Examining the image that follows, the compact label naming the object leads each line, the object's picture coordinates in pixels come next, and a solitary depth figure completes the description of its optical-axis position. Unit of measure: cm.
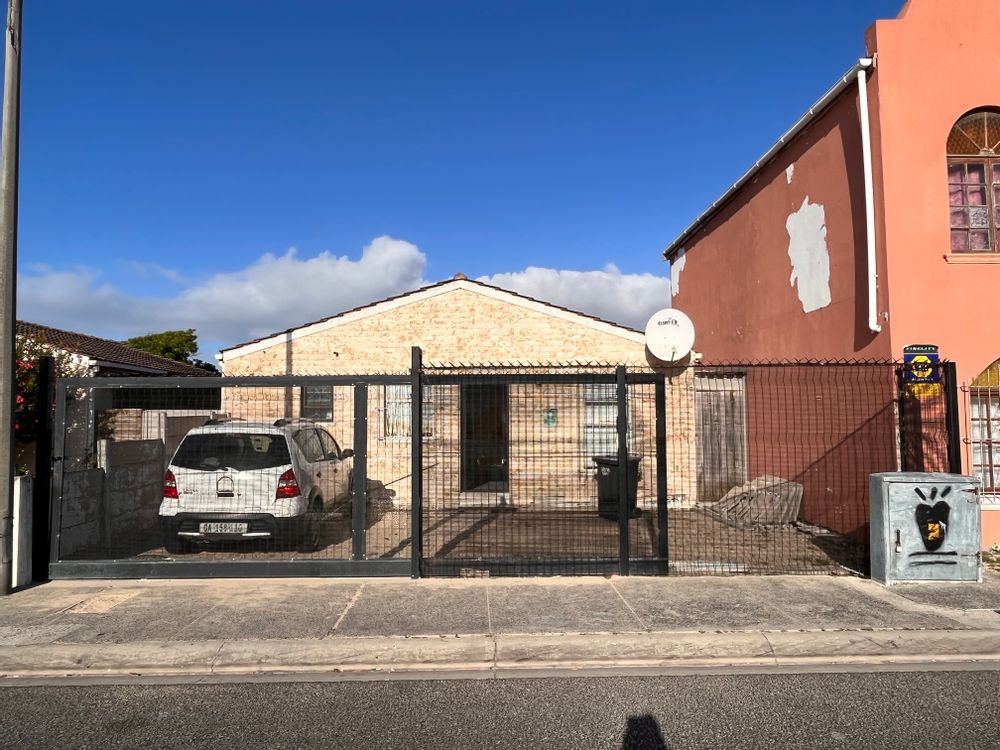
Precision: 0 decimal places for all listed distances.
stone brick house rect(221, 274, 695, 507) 830
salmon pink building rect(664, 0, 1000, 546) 865
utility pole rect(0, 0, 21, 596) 645
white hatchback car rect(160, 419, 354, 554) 724
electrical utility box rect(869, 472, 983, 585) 677
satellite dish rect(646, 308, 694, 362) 1205
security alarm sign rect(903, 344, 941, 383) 748
